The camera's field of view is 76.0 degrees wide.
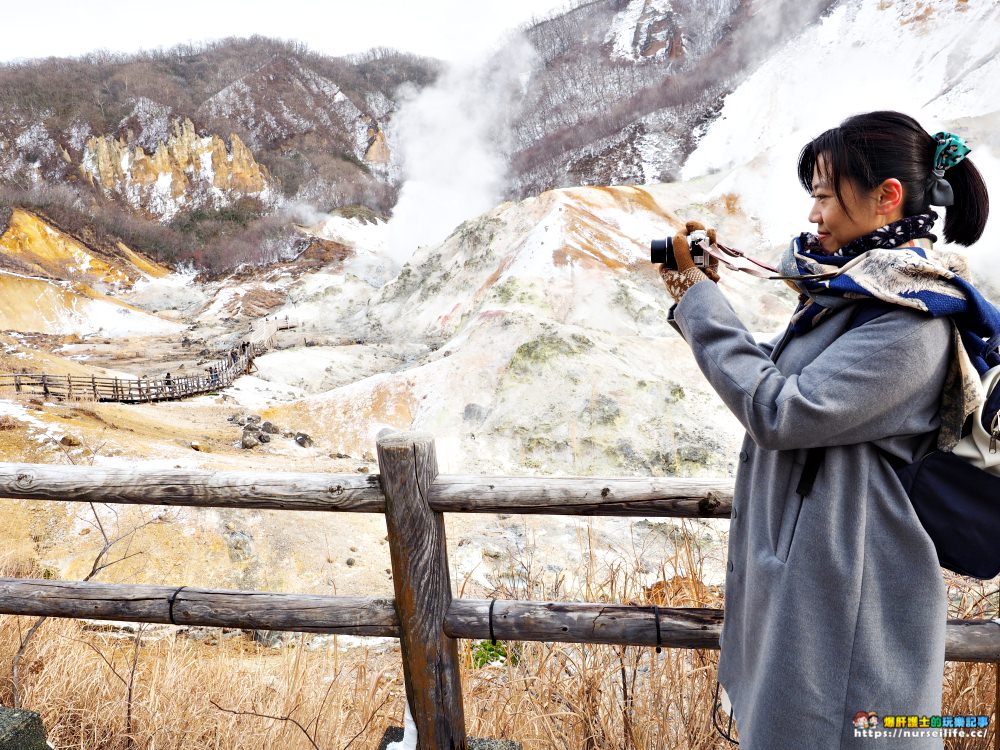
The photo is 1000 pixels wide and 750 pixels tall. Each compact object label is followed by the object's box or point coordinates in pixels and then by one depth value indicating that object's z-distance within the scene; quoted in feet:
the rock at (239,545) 25.85
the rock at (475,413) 41.86
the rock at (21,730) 6.78
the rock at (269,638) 22.02
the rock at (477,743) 7.29
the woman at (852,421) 3.93
